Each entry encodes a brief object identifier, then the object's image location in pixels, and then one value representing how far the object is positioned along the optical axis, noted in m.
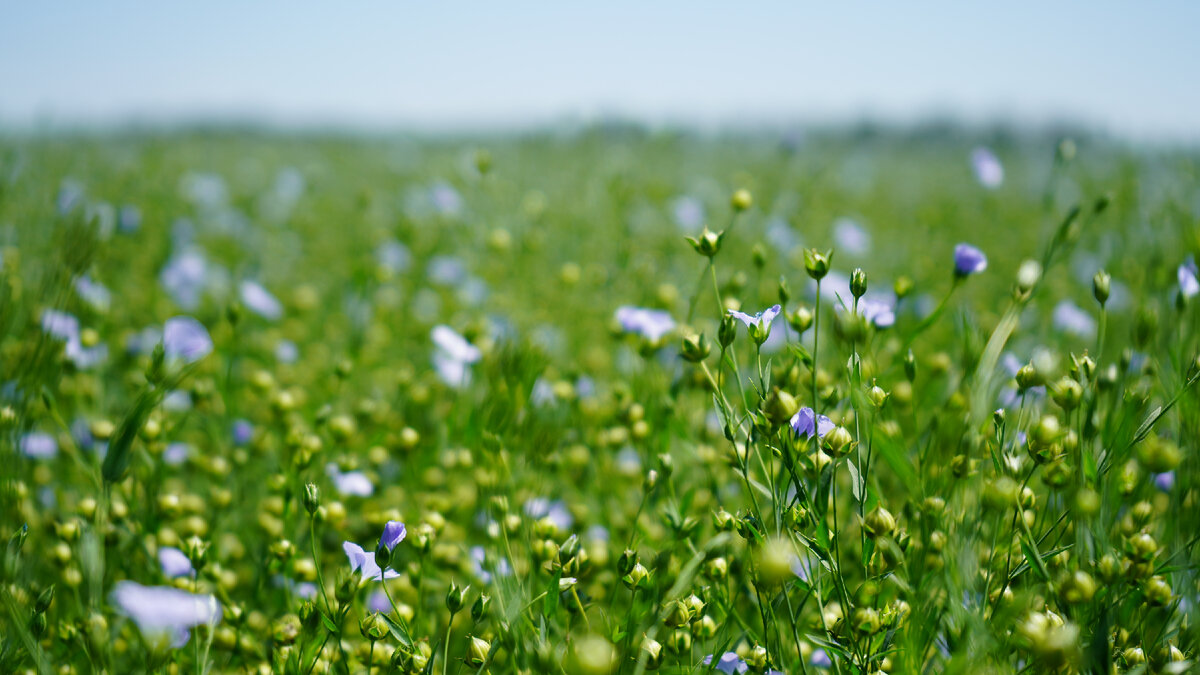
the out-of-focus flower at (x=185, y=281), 1.85
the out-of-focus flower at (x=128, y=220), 2.24
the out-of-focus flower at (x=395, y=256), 2.23
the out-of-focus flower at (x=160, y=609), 0.56
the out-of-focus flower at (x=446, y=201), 2.36
